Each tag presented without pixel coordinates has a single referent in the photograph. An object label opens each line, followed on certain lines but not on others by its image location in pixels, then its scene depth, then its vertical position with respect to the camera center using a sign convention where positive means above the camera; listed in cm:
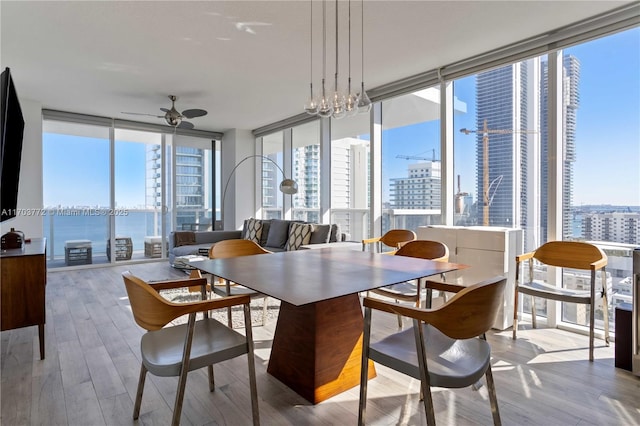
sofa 460 -41
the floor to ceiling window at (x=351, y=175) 499 +51
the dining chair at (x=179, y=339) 135 -61
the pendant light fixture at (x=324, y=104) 244 +74
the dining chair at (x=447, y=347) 126 -60
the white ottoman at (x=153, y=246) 672 -71
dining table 176 -62
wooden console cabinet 236 -55
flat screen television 252 +55
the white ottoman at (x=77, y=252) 584 -73
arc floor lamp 518 +38
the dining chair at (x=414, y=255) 245 -35
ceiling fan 431 +119
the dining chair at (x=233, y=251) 256 -32
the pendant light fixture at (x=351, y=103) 249 +77
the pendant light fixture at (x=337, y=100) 242 +76
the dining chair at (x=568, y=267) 246 -45
